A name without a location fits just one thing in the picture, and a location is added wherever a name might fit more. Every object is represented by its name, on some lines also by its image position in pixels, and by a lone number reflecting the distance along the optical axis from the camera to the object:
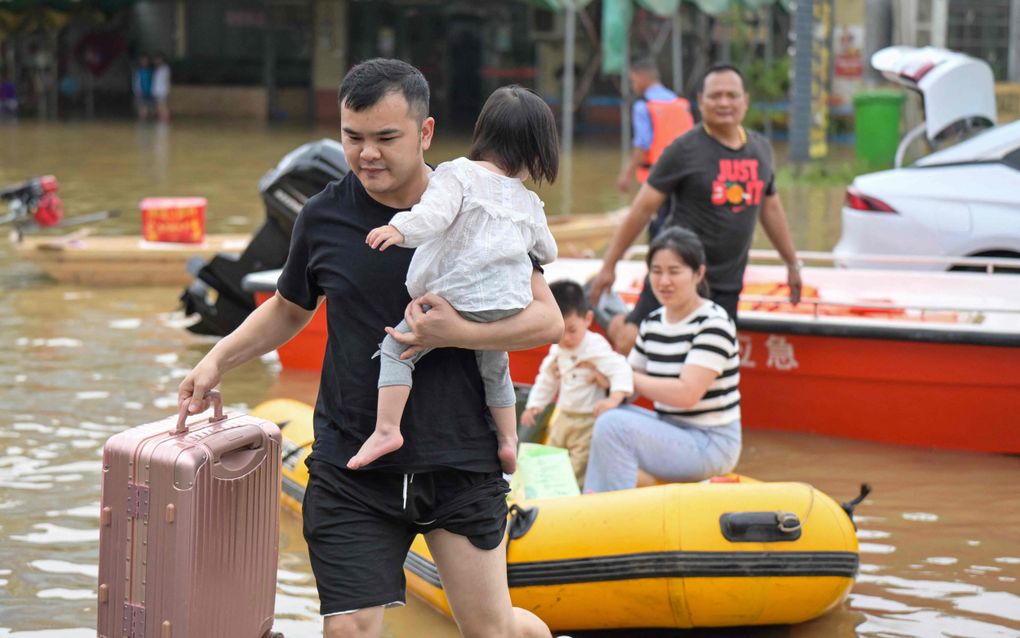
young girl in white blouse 3.17
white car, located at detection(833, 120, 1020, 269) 8.51
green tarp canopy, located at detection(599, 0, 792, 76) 21.19
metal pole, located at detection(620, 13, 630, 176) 22.61
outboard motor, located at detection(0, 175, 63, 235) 11.75
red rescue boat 6.92
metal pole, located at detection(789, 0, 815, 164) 18.34
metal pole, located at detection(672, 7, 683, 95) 22.80
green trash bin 19.50
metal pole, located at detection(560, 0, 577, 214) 21.52
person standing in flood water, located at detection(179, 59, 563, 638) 3.20
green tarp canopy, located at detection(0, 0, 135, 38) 31.41
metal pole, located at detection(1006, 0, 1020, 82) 22.42
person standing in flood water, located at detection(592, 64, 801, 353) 6.24
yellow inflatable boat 4.48
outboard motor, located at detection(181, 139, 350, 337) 8.74
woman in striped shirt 5.25
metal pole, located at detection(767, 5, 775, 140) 25.61
